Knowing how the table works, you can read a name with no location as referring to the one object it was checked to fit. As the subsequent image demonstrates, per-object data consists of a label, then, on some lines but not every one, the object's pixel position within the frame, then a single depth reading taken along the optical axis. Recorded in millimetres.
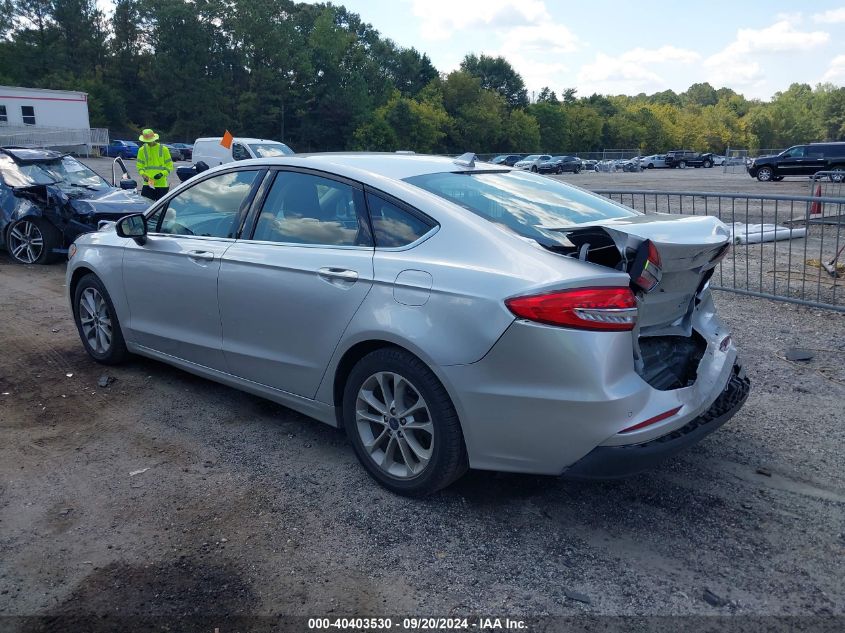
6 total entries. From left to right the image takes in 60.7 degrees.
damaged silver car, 2992
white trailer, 42438
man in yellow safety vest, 13117
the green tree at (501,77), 101438
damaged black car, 10141
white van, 19422
